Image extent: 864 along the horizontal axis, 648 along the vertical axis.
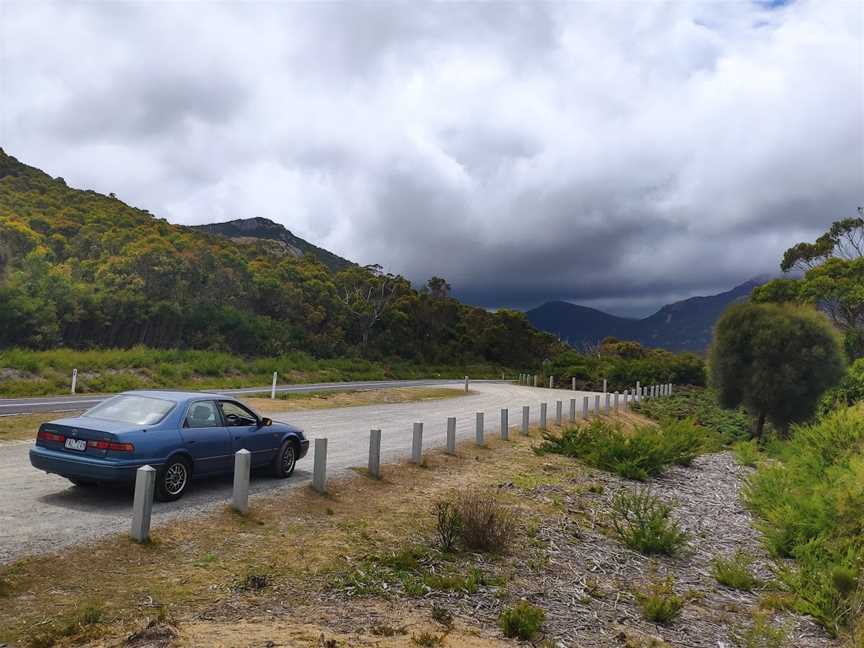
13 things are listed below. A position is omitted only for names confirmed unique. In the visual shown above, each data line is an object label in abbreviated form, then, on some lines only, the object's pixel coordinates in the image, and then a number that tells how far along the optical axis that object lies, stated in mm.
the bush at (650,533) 8961
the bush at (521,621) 5383
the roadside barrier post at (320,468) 9461
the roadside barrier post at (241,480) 8117
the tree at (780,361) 26547
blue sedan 7785
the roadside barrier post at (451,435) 14266
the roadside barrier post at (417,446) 12688
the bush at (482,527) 7711
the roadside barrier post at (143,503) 6617
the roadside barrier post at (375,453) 11148
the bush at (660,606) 6297
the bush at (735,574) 8039
